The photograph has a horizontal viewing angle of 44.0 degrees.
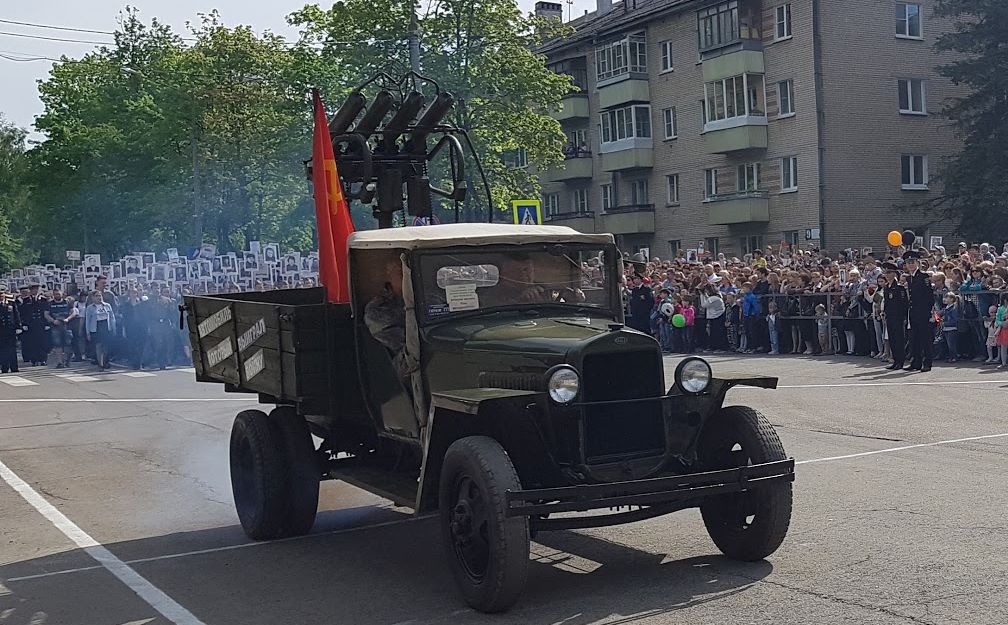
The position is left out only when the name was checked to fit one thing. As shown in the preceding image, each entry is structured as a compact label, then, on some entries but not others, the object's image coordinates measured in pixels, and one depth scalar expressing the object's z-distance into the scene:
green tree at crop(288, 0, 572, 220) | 35.69
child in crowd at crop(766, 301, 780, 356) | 23.56
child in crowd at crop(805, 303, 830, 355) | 22.50
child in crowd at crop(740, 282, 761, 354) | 24.08
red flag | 10.45
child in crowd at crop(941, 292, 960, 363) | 19.98
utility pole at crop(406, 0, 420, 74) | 26.89
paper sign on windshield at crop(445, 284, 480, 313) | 7.59
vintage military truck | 6.44
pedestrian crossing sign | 19.73
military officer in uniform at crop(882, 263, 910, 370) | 19.28
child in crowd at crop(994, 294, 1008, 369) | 18.75
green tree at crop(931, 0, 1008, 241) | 34.41
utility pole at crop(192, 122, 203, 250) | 44.19
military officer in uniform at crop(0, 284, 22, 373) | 28.29
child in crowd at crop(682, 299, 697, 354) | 25.39
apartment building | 41.38
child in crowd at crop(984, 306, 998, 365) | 19.02
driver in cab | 7.66
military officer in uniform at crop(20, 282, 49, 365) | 30.48
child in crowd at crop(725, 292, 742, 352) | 24.80
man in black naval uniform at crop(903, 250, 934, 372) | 18.89
